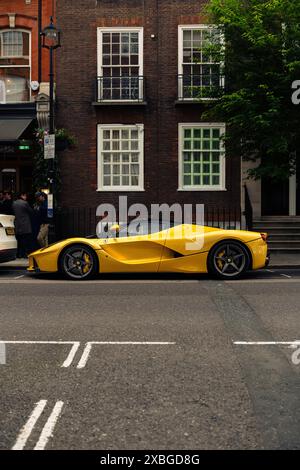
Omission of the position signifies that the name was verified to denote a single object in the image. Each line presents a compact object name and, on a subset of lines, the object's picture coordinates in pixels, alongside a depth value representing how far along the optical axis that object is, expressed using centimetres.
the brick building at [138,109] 2000
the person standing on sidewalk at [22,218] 1460
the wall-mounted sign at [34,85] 2023
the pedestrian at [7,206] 1692
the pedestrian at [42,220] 1617
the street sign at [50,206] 1541
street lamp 1519
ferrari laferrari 1128
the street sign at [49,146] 1514
